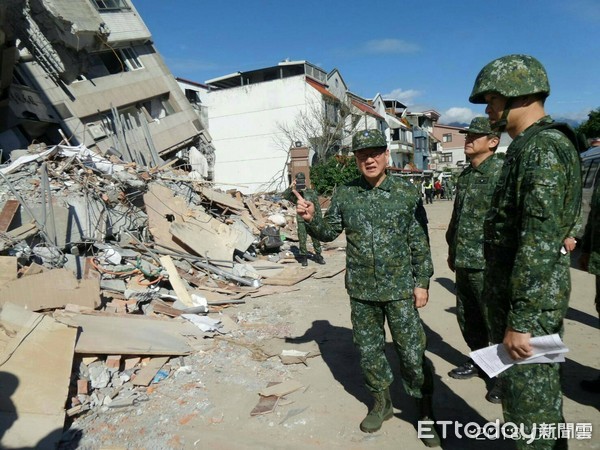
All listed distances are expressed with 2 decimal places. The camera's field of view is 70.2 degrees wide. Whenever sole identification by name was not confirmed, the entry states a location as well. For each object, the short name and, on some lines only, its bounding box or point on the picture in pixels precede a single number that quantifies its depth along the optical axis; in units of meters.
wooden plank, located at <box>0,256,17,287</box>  5.31
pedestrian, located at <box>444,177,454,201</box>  35.82
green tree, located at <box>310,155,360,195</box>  26.41
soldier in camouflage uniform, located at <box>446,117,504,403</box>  3.67
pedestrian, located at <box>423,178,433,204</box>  29.27
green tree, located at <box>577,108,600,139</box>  26.75
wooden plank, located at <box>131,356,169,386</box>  4.13
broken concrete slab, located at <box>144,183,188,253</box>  8.29
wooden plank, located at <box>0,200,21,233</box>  6.53
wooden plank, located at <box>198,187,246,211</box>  10.76
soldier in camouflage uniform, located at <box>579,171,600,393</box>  3.41
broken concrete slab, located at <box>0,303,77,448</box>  3.20
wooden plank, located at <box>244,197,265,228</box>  11.85
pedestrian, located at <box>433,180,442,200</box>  36.84
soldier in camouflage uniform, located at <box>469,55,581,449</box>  1.91
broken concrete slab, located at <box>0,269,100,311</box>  4.99
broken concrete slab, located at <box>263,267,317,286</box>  7.92
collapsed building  13.18
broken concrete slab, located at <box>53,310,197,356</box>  4.29
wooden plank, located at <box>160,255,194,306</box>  6.39
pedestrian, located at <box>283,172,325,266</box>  8.99
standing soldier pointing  3.02
